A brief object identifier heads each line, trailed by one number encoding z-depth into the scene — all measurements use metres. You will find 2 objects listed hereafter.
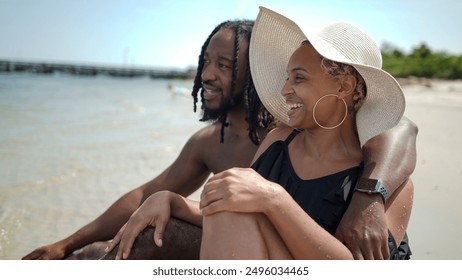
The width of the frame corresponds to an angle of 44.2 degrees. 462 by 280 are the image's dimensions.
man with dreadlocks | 2.86
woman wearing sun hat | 1.75
